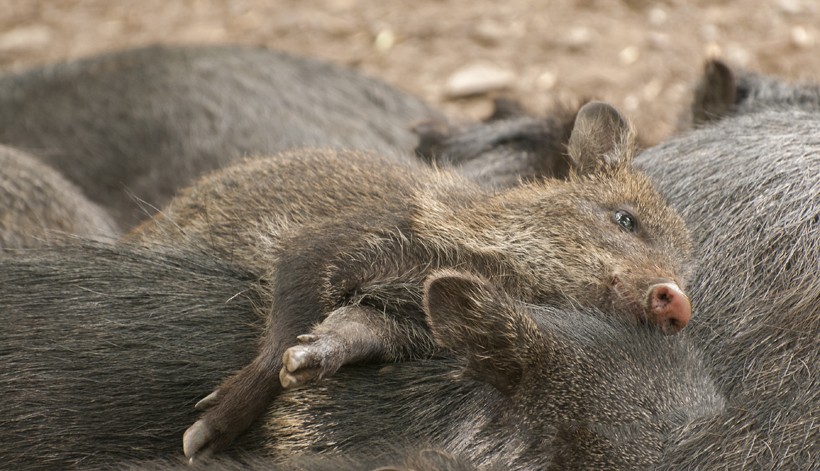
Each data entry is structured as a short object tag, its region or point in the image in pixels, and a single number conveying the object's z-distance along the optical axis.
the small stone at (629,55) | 13.11
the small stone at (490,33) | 13.59
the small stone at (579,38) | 13.40
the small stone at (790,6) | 13.41
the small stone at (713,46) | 12.75
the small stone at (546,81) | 12.93
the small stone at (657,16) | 13.60
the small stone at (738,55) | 12.64
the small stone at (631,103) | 12.41
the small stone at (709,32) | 13.31
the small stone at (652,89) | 12.63
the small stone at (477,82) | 12.98
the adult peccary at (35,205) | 7.47
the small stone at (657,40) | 13.27
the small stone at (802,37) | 12.84
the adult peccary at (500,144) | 7.61
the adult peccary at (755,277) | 4.50
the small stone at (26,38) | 13.64
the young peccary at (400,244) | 4.91
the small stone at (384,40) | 13.67
